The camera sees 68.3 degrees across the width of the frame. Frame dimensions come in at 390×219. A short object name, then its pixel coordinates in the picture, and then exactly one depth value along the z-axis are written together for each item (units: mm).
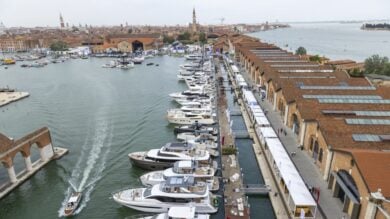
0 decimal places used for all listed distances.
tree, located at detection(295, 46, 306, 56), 107938
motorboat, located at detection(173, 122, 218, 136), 41562
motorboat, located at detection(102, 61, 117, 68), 105006
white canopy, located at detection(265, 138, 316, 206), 23797
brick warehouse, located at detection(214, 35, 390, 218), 21538
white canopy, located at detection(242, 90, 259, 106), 49569
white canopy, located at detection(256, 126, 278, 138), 36000
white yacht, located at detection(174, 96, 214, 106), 53406
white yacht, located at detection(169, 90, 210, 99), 58394
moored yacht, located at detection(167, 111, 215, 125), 46625
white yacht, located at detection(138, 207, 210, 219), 23250
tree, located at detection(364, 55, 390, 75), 73712
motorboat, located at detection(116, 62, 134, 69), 102812
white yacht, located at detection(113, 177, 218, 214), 25781
